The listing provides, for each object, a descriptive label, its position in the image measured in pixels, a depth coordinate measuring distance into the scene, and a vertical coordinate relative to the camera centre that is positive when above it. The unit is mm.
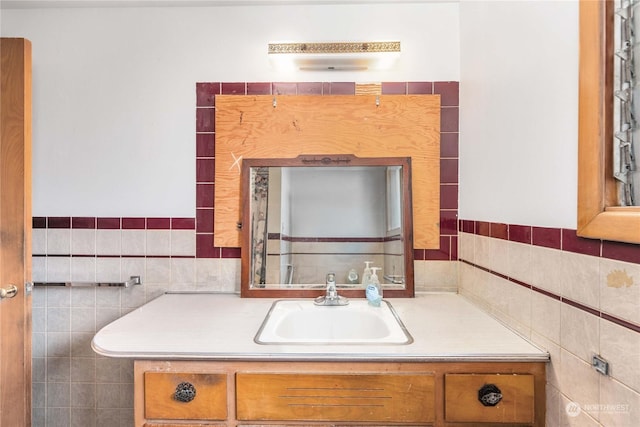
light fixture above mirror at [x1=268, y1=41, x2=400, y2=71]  1694 +707
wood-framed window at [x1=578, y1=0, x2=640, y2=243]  874 +203
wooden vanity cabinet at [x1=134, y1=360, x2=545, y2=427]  1107 -544
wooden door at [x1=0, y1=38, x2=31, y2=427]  1520 +50
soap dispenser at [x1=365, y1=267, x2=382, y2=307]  1604 -367
